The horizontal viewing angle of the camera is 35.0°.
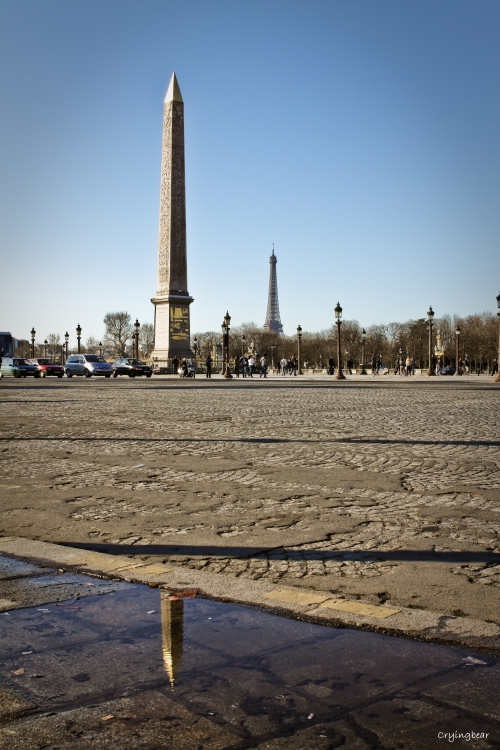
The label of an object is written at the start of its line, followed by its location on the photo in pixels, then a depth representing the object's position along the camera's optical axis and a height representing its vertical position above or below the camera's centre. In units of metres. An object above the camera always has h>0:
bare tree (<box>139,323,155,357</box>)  131.77 +5.73
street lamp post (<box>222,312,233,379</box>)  48.72 +2.21
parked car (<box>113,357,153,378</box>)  54.12 +0.05
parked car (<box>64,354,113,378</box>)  53.50 +0.18
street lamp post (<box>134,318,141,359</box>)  66.01 +2.80
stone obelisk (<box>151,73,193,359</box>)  51.56 +9.81
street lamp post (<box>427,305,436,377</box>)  50.31 +2.86
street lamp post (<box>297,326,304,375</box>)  62.08 +0.60
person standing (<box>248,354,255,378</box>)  55.06 +0.30
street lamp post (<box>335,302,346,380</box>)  44.28 +1.93
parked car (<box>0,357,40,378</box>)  52.84 -0.04
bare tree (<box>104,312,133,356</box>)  117.38 +6.19
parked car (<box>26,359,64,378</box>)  54.00 -0.10
